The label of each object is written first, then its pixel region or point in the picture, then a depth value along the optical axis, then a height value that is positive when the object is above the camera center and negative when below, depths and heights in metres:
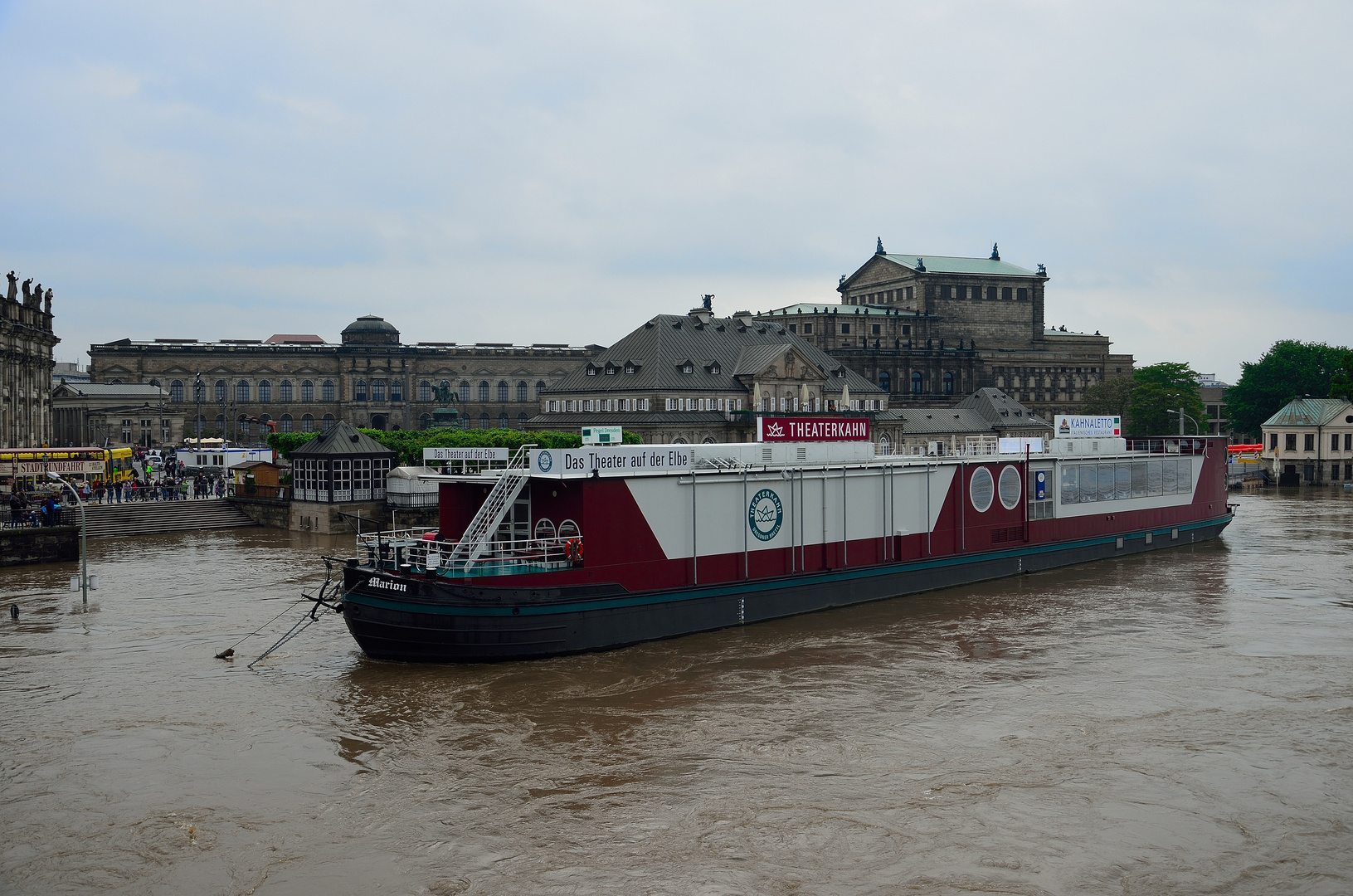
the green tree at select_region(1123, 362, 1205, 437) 120.06 +5.56
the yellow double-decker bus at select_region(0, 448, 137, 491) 63.81 +0.01
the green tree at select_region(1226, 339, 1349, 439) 125.88 +8.97
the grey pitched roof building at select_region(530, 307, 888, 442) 92.81 +6.73
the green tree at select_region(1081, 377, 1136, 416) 129.38 +7.20
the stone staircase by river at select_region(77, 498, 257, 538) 61.69 -3.11
